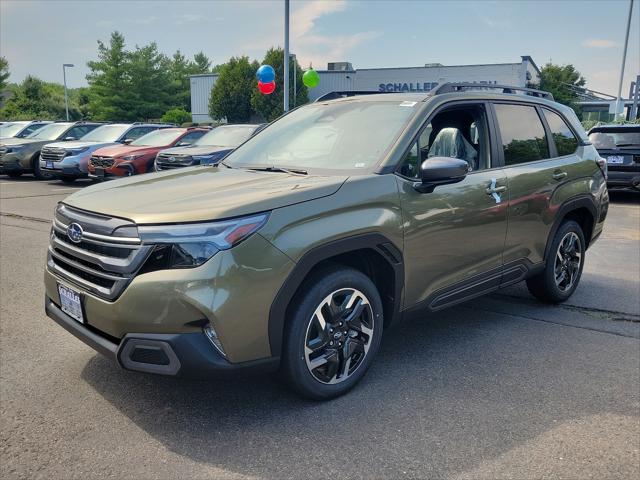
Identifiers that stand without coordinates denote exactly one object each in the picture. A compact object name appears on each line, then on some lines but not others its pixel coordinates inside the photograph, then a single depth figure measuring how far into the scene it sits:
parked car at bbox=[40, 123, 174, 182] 14.55
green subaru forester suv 2.68
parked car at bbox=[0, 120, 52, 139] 19.86
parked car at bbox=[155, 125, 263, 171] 11.76
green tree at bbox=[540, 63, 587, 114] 51.00
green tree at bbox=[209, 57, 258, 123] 42.53
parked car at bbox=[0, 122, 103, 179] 16.28
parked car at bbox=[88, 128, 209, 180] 13.22
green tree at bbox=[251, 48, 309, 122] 40.34
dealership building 37.94
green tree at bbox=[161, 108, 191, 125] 42.91
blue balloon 22.78
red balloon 23.00
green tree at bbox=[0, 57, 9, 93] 59.62
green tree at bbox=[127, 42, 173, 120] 59.16
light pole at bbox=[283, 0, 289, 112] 17.89
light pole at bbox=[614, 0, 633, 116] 28.76
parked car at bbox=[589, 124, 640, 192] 11.86
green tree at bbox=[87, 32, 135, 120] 58.16
